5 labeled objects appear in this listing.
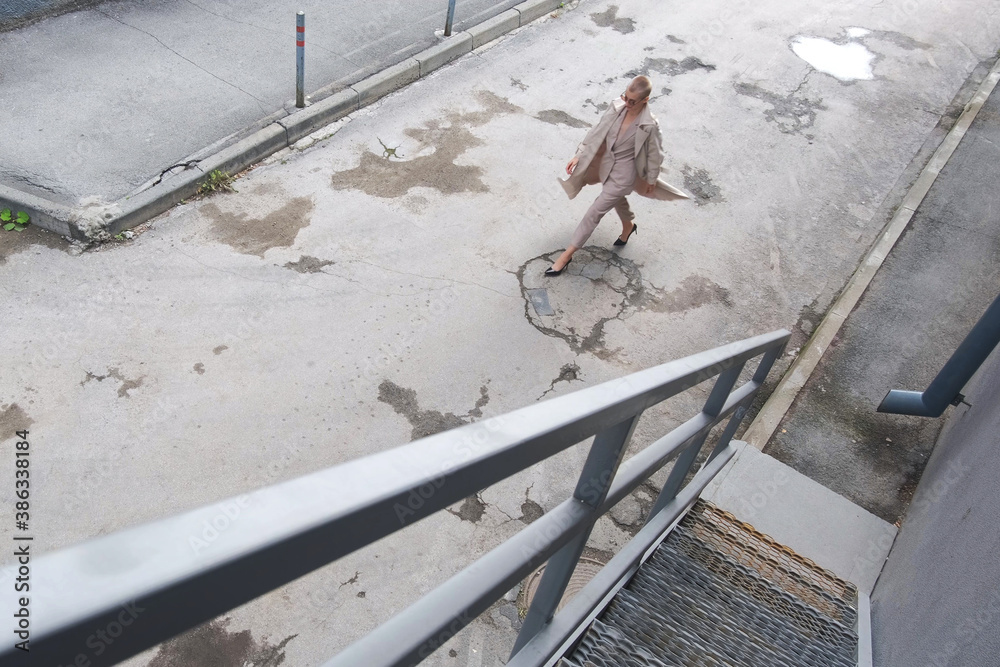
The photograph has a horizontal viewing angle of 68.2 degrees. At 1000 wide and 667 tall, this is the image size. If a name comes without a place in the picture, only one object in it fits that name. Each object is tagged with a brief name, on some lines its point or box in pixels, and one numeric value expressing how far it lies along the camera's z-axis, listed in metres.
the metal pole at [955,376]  4.55
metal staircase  2.50
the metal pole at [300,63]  7.13
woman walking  5.98
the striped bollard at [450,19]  9.18
